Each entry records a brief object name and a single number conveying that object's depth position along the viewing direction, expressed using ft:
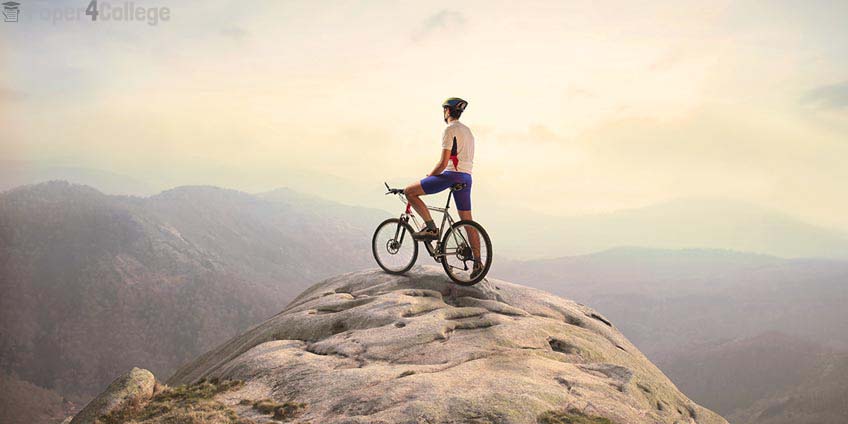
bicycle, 54.65
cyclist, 51.96
